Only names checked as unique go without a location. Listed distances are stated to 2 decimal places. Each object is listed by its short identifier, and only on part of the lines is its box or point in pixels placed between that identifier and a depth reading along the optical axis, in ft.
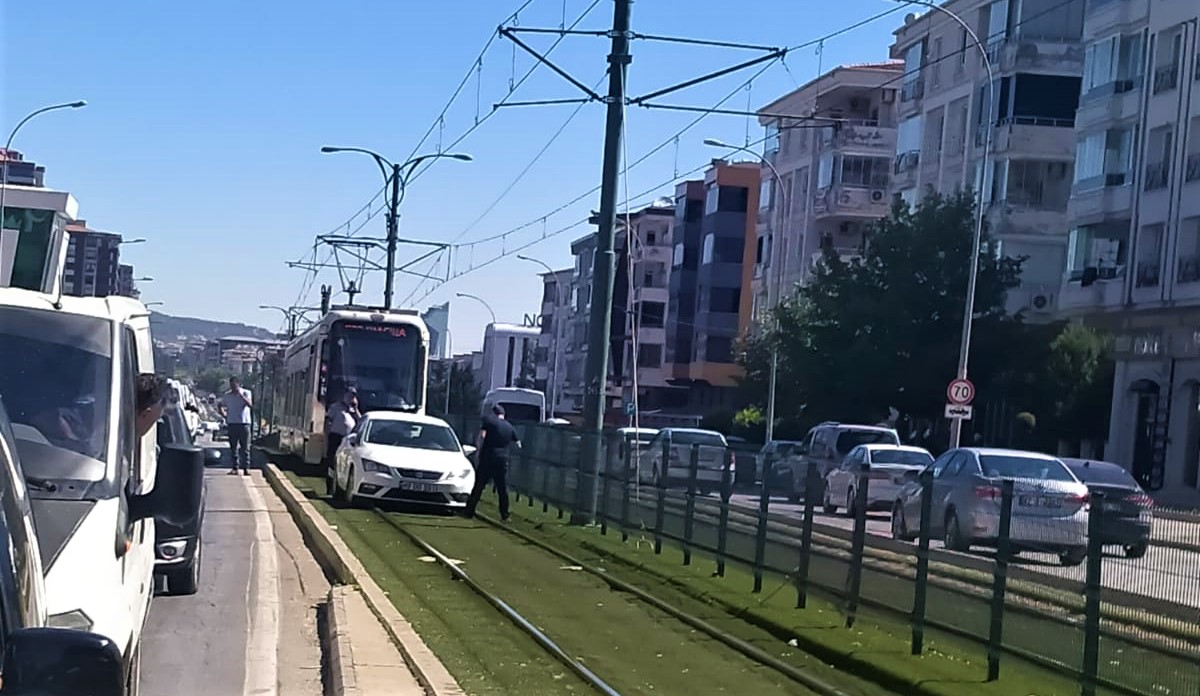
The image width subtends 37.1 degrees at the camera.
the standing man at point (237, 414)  103.04
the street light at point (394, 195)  158.20
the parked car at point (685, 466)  63.72
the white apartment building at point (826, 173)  246.06
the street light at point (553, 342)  308.40
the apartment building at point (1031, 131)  188.55
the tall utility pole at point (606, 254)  81.10
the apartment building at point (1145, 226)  148.87
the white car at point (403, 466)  88.22
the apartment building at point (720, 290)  302.04
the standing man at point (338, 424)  104.73
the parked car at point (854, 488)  51.55
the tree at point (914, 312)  172.65
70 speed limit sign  130.82
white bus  213.87
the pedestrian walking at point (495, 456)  86.58
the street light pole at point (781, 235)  266.77
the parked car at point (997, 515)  37.68
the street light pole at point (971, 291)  144.97
